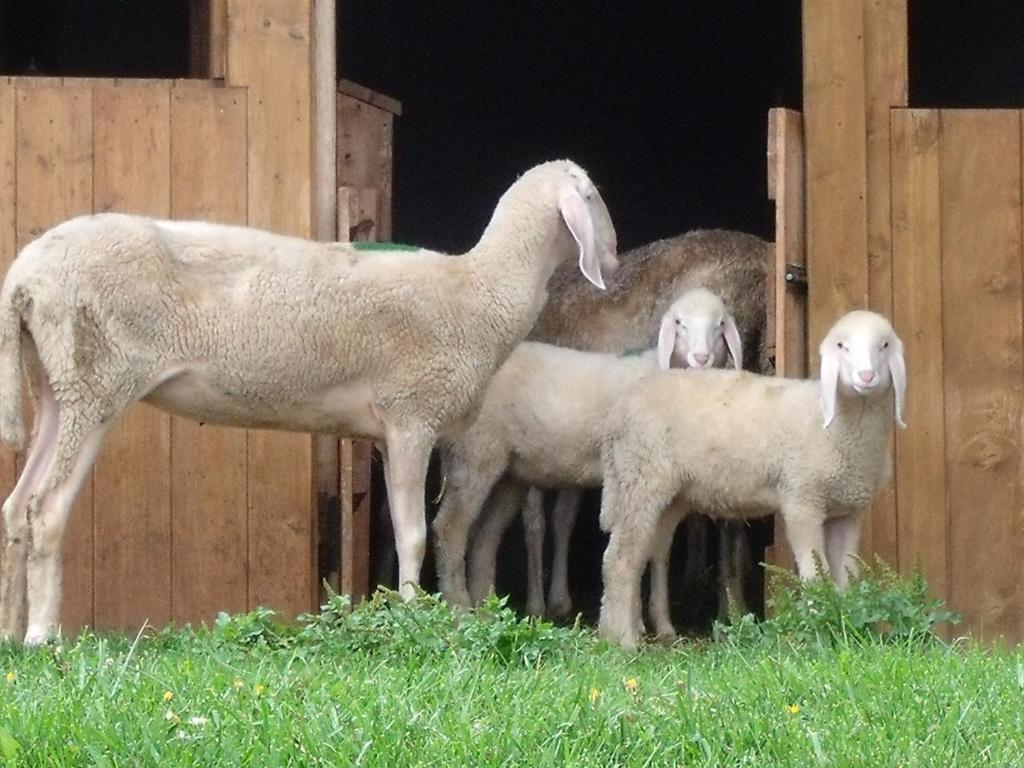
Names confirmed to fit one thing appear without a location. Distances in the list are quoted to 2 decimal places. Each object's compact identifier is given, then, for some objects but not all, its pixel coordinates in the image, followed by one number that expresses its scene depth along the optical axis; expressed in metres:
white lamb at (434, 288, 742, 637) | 8.56
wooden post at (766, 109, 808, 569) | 7.93
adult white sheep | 6.54
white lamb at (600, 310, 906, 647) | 7.42
